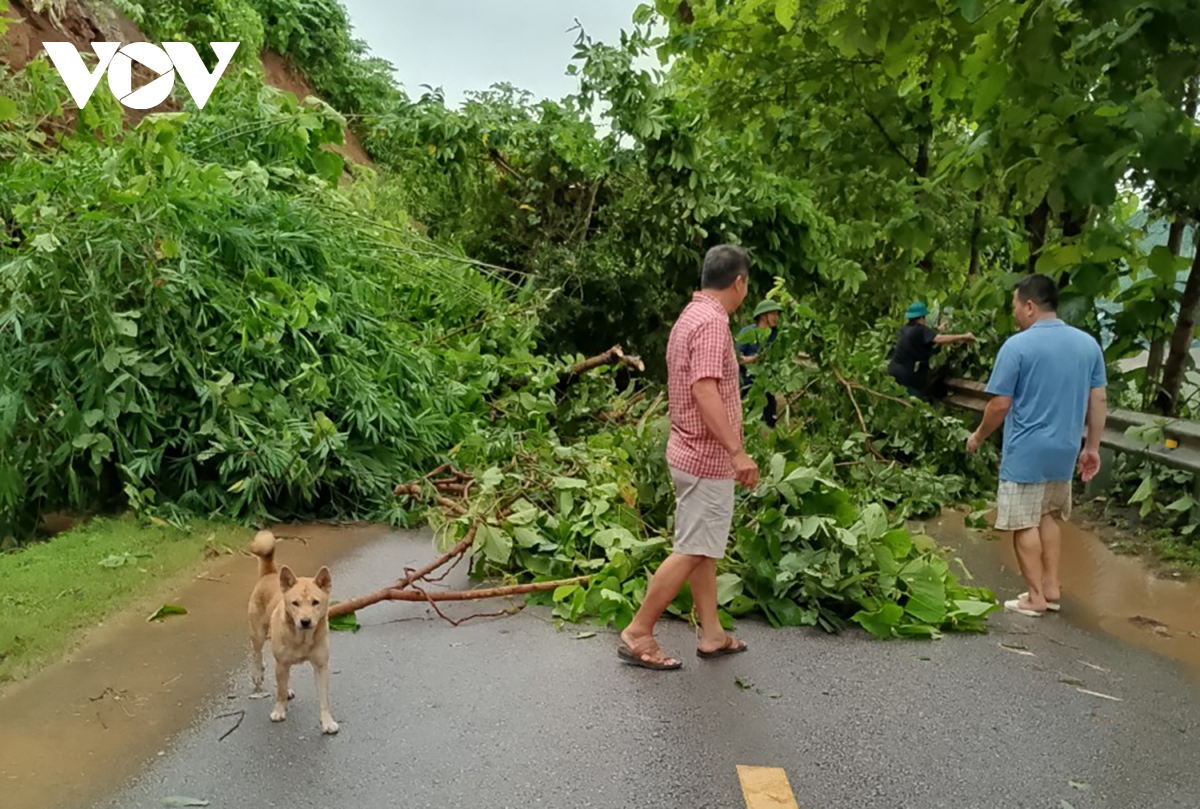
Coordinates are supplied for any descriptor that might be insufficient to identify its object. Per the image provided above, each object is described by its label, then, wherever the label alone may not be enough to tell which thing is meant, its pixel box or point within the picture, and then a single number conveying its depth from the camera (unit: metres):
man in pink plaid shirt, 4.61
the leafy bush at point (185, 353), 6.87
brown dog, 3.86
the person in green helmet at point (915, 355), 10.88
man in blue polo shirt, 5.68
